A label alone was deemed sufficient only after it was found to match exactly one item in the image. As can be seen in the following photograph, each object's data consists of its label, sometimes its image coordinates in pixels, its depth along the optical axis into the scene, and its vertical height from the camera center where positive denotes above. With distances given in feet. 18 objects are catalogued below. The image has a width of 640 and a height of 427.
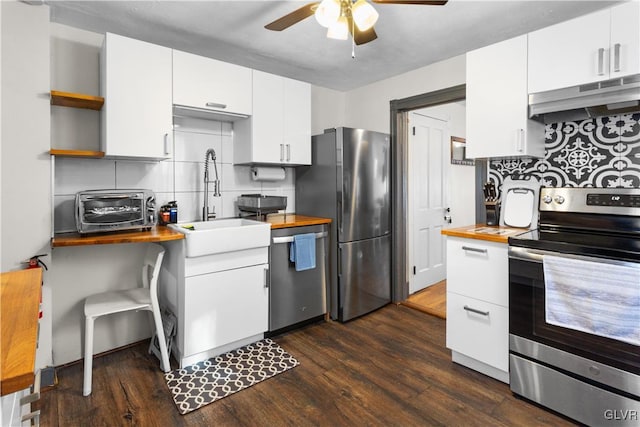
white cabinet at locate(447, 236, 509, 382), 6.72 -2.05
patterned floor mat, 6.53 -3.57
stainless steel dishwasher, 8.93 -2.14
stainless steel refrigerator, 9.98 +0.04
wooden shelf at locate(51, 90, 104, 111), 6.82 +2.32
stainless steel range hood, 5.95 +2.02
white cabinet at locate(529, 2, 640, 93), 5.88 +2.95
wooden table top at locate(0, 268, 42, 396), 2.02 -0.92
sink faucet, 9.23 +0.67
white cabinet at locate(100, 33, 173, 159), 7.18 +2.46
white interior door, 12.17 +0.36
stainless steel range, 5.18 -1.76
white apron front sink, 7.25 -0.66
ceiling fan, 5.23 +3.13
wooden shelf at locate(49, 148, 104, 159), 6.70 +1.16
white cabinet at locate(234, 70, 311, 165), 9.43 +2.43
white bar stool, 6.54 -1.99
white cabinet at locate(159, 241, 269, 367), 7.49 -2.12
